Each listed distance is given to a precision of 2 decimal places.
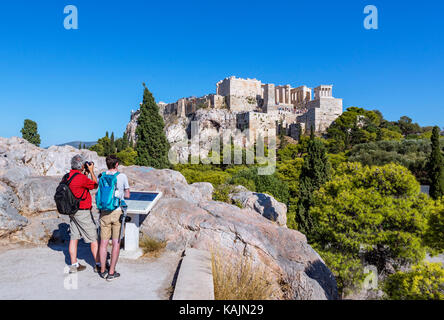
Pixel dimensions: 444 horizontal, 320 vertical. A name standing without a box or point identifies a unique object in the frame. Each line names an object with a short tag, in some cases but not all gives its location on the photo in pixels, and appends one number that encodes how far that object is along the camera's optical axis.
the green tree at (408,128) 55.29
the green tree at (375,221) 8.54
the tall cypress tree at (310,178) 15.15
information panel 4.35
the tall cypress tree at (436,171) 21.19
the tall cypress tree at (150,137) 21.12
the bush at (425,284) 5.21
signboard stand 4.48
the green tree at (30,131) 38.28
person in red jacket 3.73
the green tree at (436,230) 6.44
